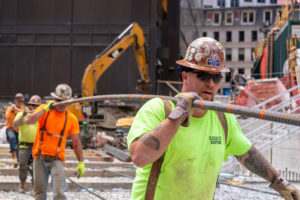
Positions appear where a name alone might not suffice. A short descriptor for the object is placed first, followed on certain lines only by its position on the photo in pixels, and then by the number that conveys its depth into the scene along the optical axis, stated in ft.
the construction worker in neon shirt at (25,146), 30.13
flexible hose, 6.52
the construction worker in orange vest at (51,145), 21.92
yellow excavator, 64.13
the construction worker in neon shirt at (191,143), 8.79
